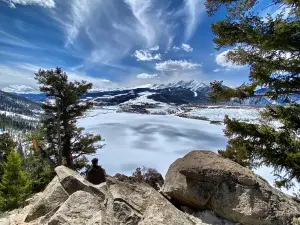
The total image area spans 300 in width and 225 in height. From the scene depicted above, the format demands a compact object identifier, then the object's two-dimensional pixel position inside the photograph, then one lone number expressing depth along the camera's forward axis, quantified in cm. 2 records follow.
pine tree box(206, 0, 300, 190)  673
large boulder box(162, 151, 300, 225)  657
